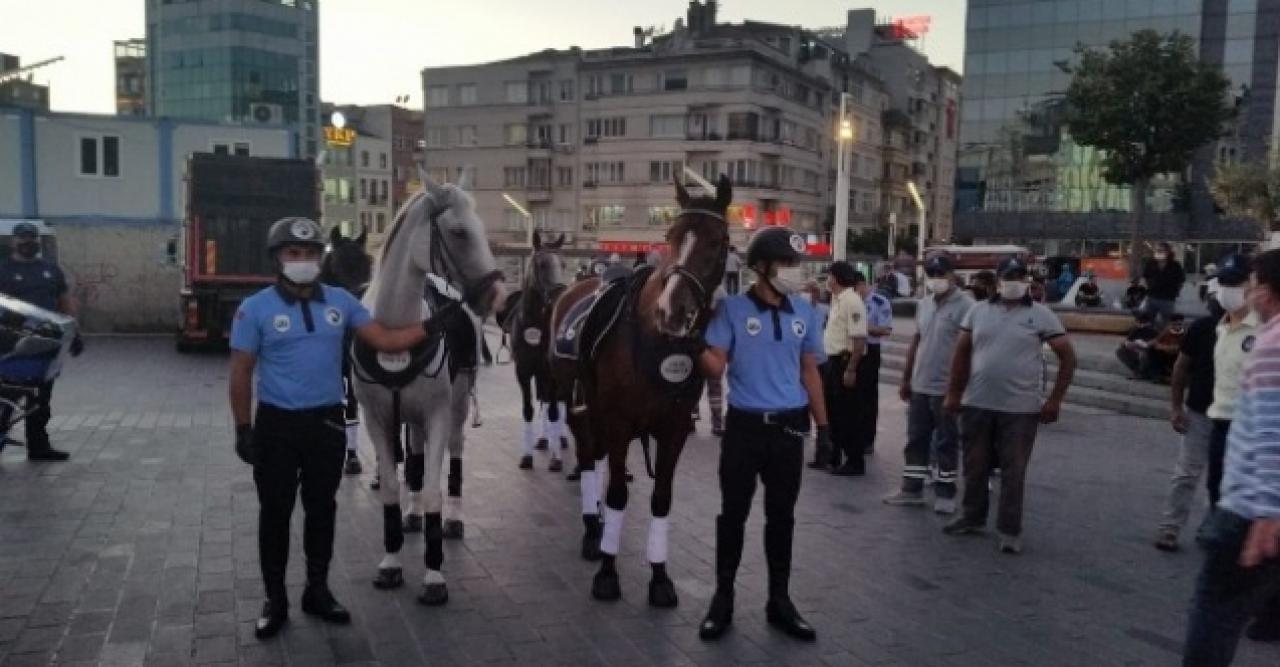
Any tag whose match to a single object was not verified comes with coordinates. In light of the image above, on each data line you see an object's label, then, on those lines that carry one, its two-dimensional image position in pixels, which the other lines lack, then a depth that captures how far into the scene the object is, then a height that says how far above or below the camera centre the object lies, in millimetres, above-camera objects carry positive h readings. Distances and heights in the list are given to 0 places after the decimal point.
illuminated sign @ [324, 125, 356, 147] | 20703 +2302
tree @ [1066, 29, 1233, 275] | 31328 +5184
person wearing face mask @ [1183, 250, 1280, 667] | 3633 -996
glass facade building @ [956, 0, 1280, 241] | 50688 +8835
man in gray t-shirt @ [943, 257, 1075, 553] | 7188 -880
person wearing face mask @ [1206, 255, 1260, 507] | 6398 -554
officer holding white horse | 5039 -805
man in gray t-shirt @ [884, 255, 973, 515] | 8414 -1183
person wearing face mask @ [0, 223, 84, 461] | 9578 -531
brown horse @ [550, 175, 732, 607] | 5301 -765
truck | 20203 +150
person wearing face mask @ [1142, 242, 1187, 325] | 17125 -407
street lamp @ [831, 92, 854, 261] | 22844 +1866
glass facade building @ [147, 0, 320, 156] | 88875 +17068
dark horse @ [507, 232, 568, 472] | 9602 -876
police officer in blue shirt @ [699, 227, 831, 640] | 5359 -855
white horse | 5750 -709
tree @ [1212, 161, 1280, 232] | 27312 +2257
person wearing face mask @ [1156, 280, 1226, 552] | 7012 -1124
